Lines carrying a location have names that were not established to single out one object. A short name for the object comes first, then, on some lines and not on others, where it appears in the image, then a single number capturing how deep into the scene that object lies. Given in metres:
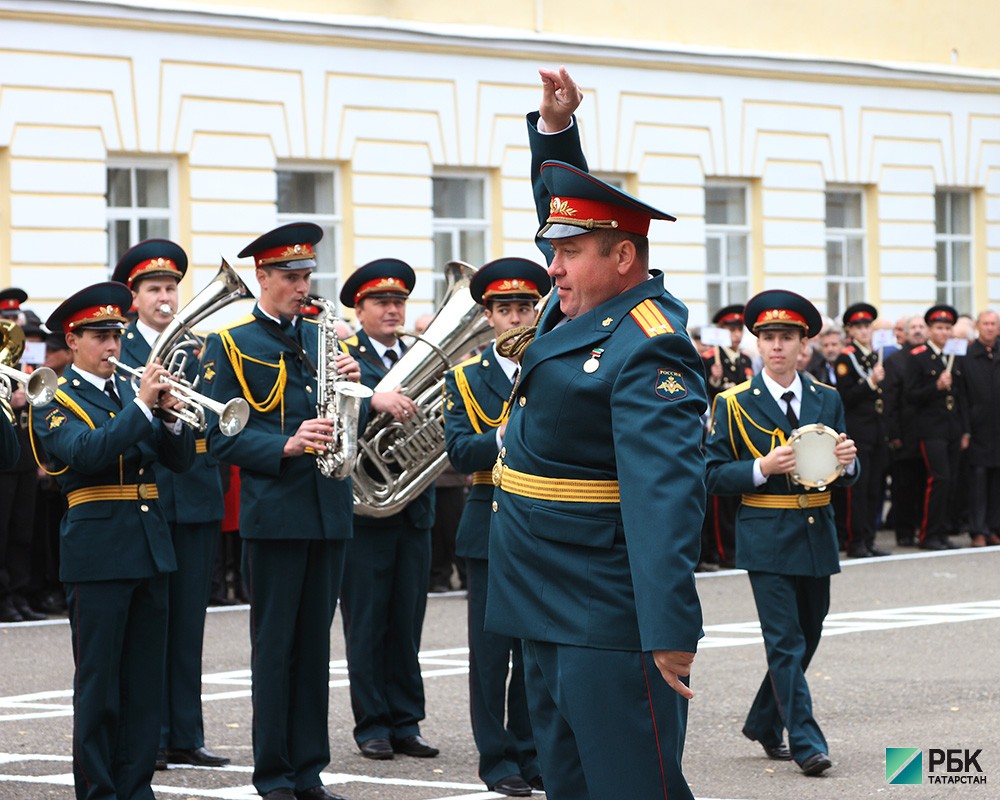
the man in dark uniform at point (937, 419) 19.88
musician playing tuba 9.86
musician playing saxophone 8.59
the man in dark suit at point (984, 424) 20.33
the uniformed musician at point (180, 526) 9.64
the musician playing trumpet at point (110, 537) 8.01
